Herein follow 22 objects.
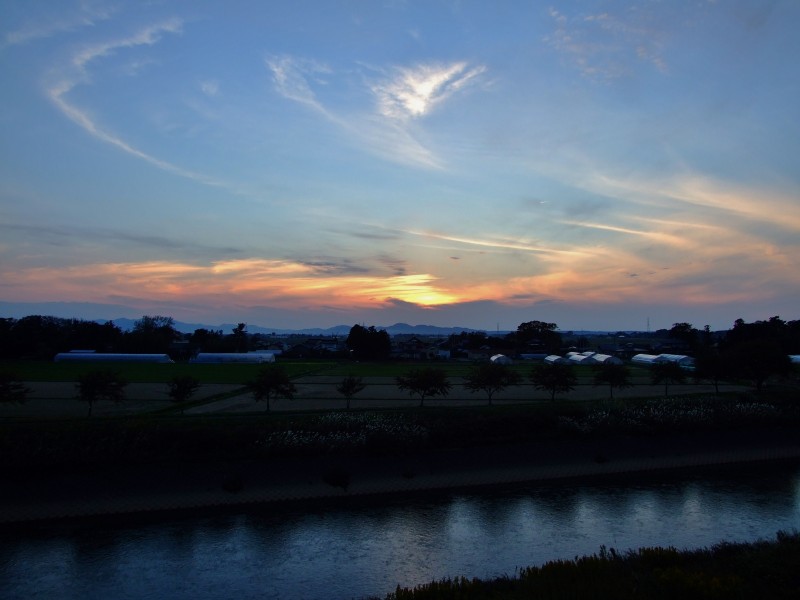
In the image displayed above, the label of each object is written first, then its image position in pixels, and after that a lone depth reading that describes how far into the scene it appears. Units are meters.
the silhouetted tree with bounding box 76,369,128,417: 38.62
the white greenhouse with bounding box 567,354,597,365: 101.74
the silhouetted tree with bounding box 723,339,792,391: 53.25
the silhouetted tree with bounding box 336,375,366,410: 42.53
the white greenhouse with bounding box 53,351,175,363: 102.55
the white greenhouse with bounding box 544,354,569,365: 103.00
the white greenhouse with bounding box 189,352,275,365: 107.46
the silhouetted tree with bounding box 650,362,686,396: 53.84
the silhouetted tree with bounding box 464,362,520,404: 45.88
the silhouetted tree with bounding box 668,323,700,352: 151.38
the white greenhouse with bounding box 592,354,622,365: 97.11
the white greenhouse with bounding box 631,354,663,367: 100.49
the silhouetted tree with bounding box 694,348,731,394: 53.62
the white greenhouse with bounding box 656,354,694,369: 83.55
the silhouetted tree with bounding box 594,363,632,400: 49.44
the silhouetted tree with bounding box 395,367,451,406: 44.12
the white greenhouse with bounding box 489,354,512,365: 103.22
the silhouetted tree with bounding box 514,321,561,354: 145.62
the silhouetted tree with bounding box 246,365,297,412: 40.22
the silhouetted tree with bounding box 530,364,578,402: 47.44
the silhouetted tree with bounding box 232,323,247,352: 140.75
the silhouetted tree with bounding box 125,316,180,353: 118.69
